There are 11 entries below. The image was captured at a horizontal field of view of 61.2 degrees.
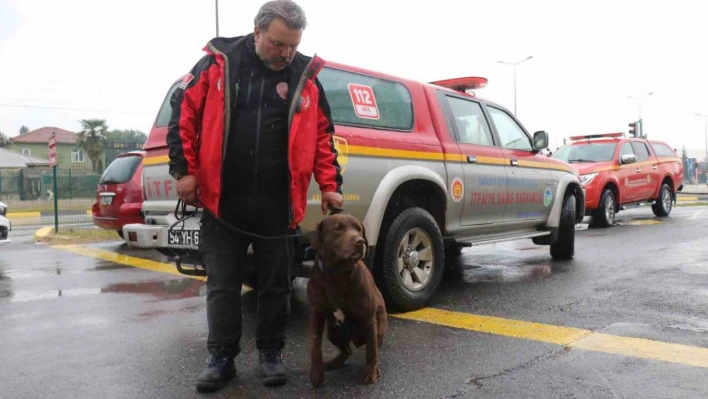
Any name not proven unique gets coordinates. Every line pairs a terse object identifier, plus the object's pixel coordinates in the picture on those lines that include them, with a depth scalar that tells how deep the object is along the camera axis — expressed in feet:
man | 9.78
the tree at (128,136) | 187.78
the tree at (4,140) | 190.80
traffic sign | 40.16
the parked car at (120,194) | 29.19
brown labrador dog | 9.86
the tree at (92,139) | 147.74
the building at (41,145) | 200.64
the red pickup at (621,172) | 37.68
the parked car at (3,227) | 24.70
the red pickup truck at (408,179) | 14.12
